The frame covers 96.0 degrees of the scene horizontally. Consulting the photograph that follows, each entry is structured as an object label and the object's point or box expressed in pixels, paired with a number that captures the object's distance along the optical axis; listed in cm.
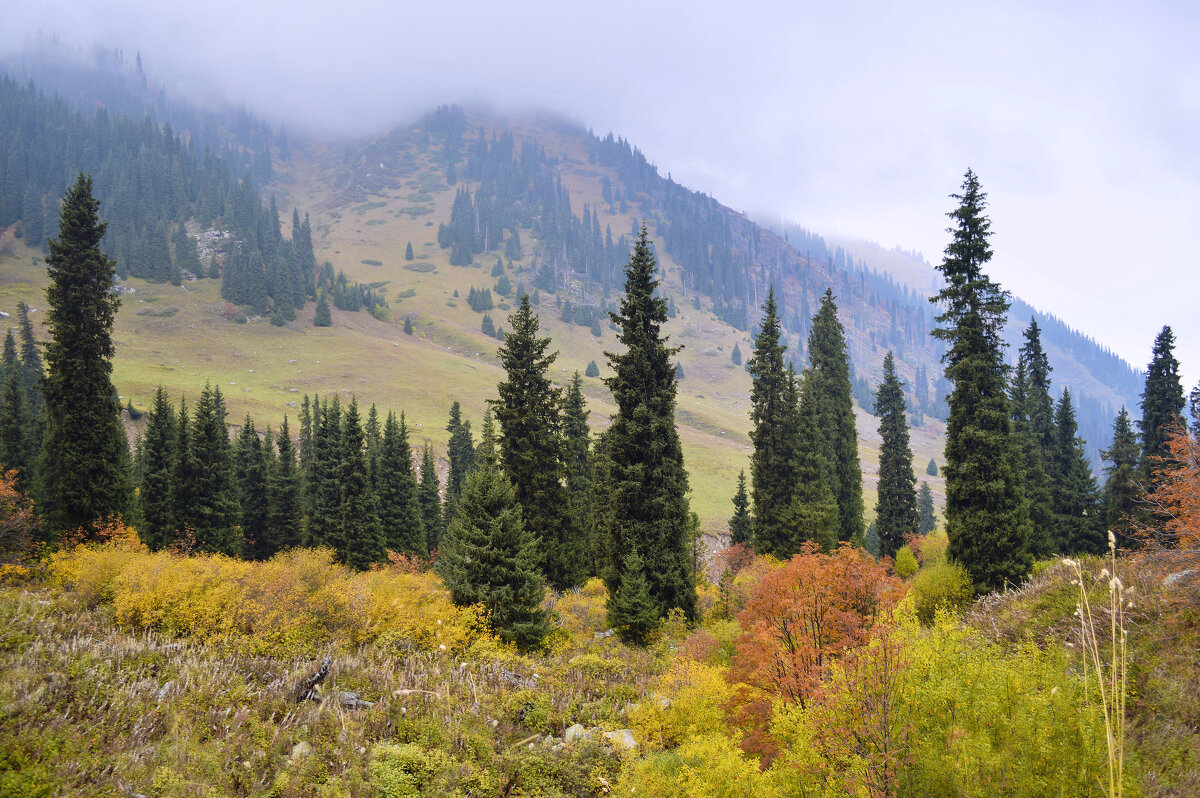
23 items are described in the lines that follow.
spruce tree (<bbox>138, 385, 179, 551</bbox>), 3603
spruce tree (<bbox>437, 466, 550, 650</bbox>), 1888
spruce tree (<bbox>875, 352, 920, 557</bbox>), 4438
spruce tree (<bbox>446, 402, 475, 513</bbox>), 6506
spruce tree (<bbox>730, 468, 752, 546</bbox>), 5356
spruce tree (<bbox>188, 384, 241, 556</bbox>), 3681
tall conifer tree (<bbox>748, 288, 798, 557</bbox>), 3528
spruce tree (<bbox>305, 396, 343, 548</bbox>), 4344
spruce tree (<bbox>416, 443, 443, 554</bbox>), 5769
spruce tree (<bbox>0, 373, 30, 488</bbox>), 4144
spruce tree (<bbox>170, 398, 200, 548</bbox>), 3625
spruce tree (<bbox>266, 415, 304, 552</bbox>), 4838
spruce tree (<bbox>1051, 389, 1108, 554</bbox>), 3950
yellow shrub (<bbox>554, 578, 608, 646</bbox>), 2245
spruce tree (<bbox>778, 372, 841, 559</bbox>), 3384
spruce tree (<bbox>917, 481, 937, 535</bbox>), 8188
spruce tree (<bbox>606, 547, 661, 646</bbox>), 2105
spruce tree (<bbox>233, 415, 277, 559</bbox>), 4831
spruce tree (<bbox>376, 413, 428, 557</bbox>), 4834
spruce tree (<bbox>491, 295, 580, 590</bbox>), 2830
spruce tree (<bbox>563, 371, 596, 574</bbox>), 3866
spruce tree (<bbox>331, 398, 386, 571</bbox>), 4103
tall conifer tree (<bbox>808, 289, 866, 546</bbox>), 4178
